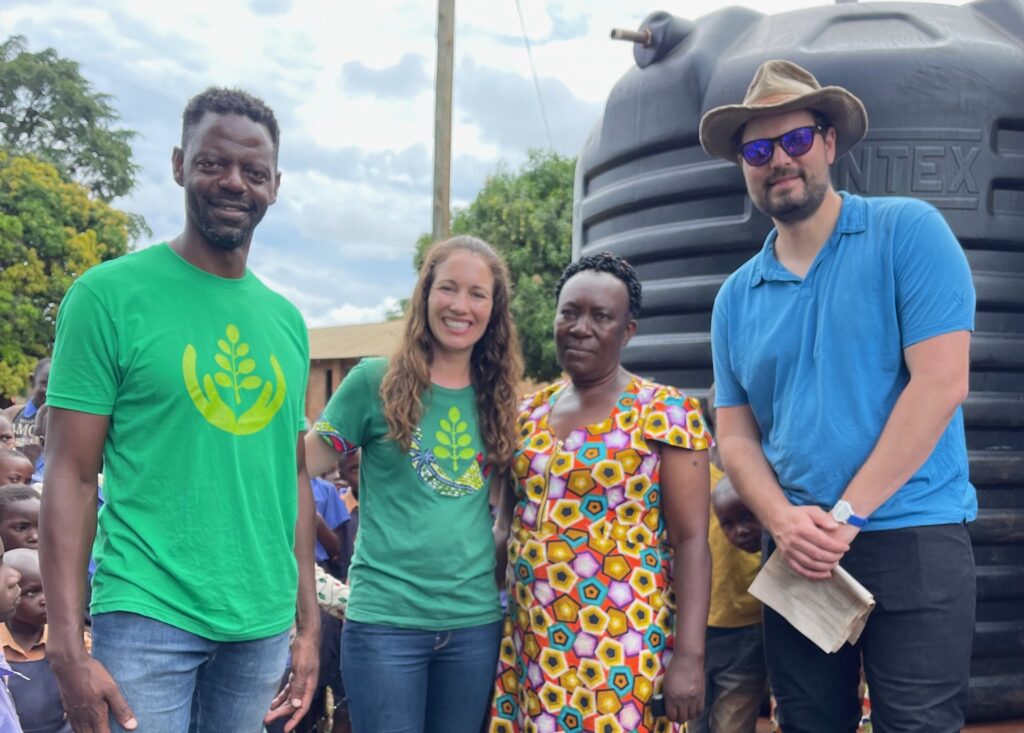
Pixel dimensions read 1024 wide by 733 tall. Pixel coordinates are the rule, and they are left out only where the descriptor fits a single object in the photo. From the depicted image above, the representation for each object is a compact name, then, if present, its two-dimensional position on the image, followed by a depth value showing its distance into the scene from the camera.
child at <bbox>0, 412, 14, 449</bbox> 5.21
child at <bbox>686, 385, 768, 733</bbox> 3.42
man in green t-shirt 1.96
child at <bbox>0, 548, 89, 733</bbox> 3.14
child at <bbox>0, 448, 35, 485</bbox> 4.52
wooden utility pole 9.22
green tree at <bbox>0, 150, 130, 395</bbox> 18.56
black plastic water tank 3.74
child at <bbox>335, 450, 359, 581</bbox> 4.92
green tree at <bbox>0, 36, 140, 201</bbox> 25.59
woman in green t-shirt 2.55
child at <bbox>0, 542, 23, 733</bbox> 2.91
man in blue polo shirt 2.32
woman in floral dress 2.52
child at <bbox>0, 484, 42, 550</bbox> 3.90
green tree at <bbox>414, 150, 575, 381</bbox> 17.86
